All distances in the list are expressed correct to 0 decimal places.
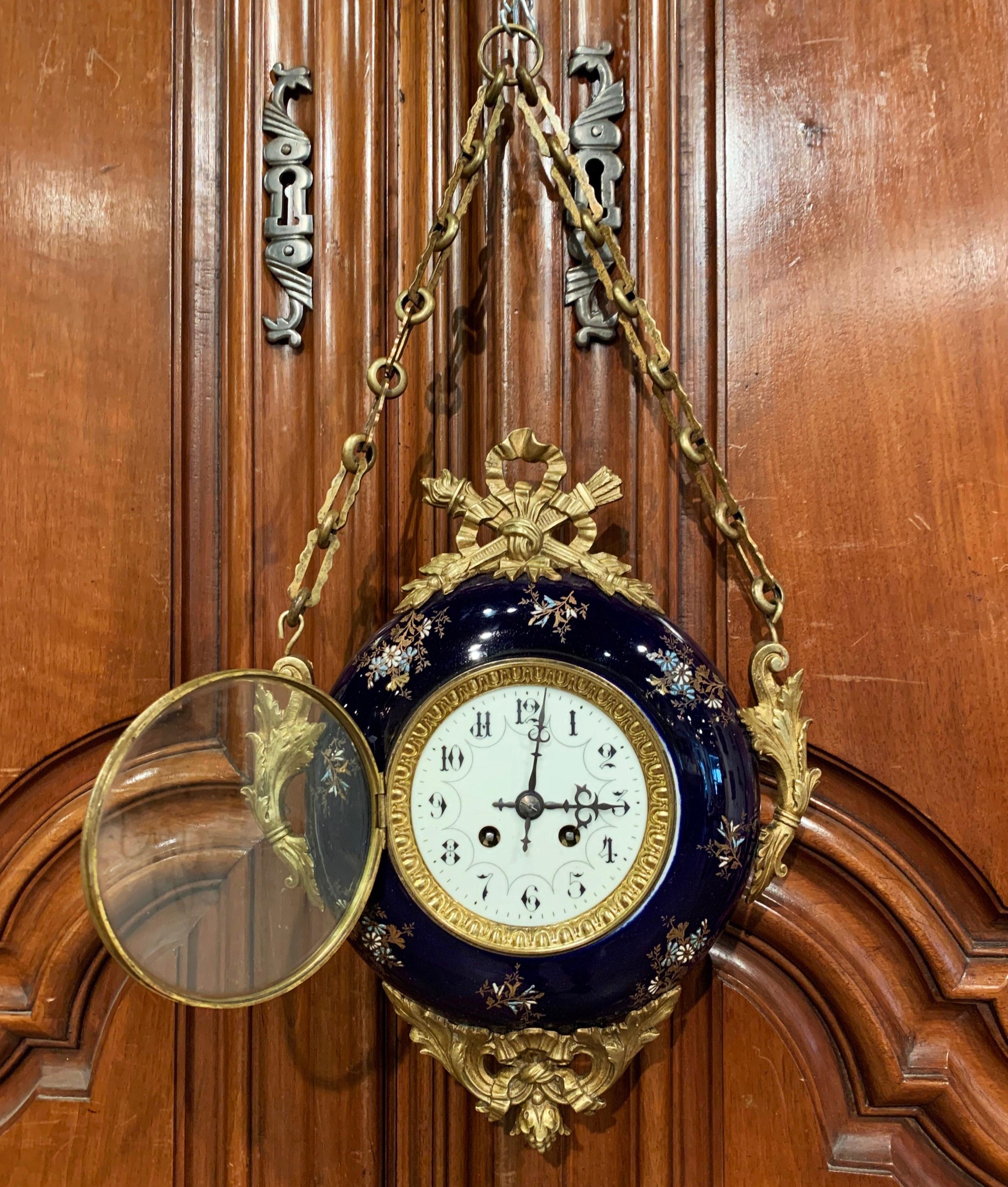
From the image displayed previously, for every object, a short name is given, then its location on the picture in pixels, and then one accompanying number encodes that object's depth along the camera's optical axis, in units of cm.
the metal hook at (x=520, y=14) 60
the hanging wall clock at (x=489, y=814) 51
